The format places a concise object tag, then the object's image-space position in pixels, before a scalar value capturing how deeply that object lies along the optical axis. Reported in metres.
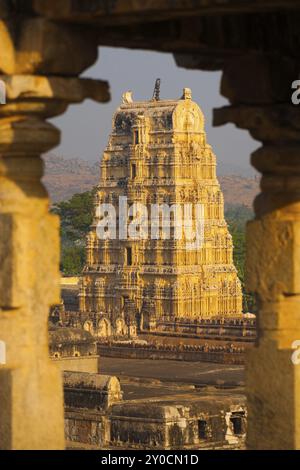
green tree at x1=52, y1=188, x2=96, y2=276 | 125.28
